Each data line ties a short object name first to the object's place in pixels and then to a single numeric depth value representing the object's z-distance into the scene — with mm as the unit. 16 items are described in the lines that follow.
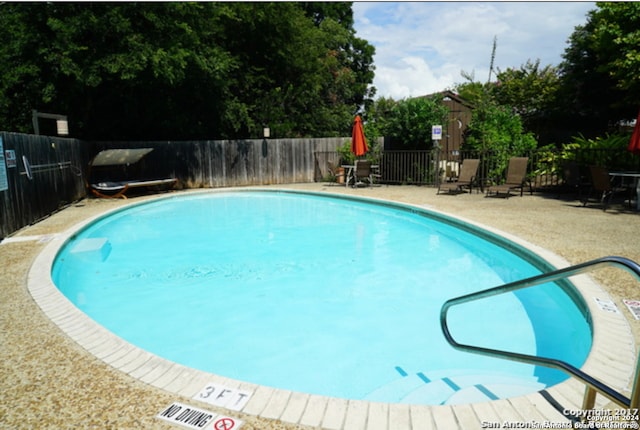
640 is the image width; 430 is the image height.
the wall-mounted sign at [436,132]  12787
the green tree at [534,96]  18828
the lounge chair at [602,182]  8836
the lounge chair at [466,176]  12148
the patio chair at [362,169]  14547
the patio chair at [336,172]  16203
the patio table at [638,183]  8316
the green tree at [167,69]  13227
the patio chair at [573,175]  10070
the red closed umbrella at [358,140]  14577
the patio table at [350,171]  15102
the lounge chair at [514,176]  11125
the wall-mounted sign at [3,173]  6965
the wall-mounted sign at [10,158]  7399
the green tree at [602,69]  12352
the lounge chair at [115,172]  13227
